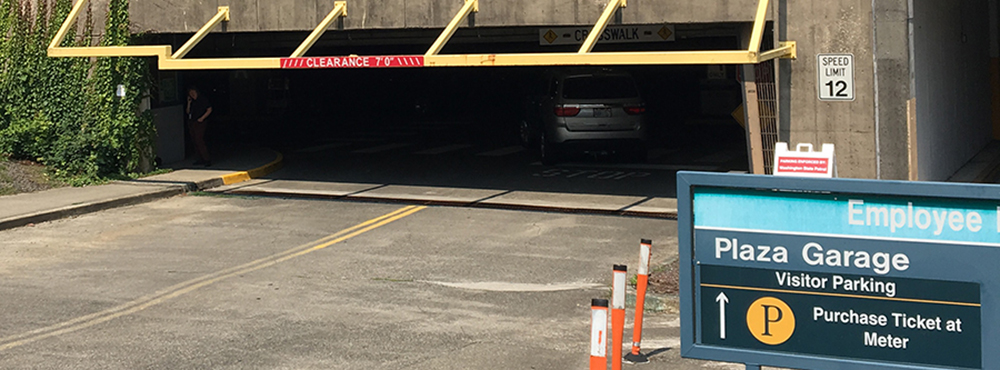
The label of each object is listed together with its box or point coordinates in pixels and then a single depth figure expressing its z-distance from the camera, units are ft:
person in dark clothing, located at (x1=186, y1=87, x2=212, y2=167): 65.67
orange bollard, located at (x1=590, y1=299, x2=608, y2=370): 18.66
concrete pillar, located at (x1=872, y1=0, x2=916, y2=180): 41.96
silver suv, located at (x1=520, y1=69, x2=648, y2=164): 63.82
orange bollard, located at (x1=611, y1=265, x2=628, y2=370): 22.72
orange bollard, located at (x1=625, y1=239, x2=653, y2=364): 25.79
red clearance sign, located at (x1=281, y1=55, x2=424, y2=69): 48.32
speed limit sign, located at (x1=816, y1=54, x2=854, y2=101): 43.52
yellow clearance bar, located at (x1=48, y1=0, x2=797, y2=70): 42.01
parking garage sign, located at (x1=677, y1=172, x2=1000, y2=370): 16.43
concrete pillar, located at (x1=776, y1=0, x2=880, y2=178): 42.91
